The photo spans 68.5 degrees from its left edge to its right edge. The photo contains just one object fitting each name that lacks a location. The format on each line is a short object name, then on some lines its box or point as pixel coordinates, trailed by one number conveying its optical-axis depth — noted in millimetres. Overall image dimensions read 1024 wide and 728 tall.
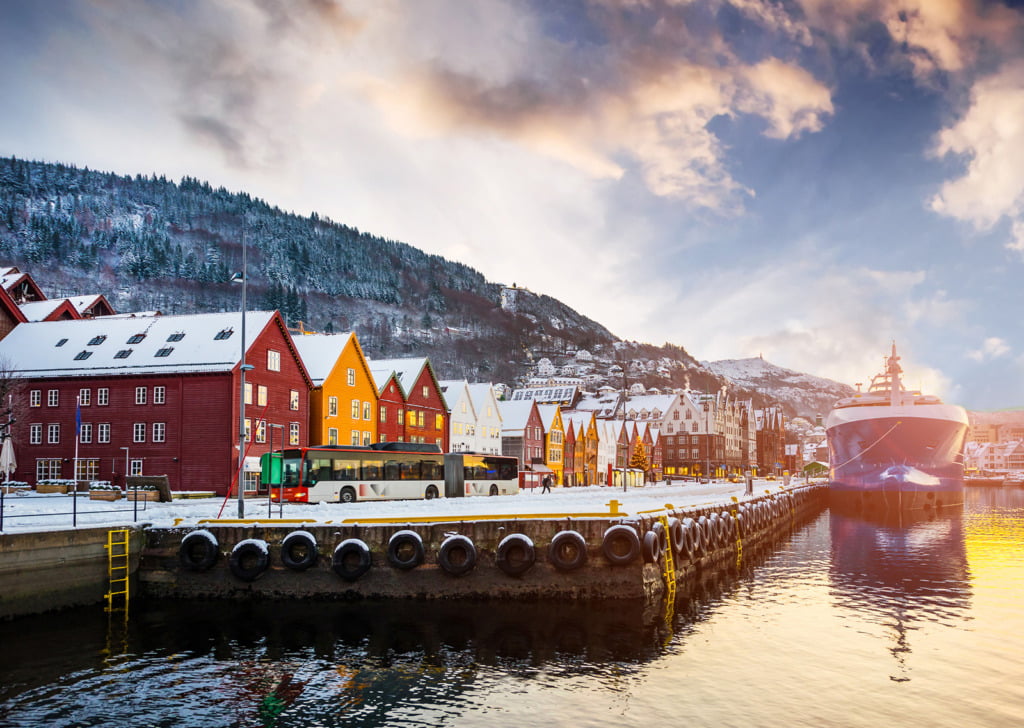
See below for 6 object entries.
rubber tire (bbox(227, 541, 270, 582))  28531
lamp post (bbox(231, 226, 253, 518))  31125
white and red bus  43656
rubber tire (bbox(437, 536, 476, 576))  27953
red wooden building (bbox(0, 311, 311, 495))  52844
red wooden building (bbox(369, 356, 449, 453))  78688
